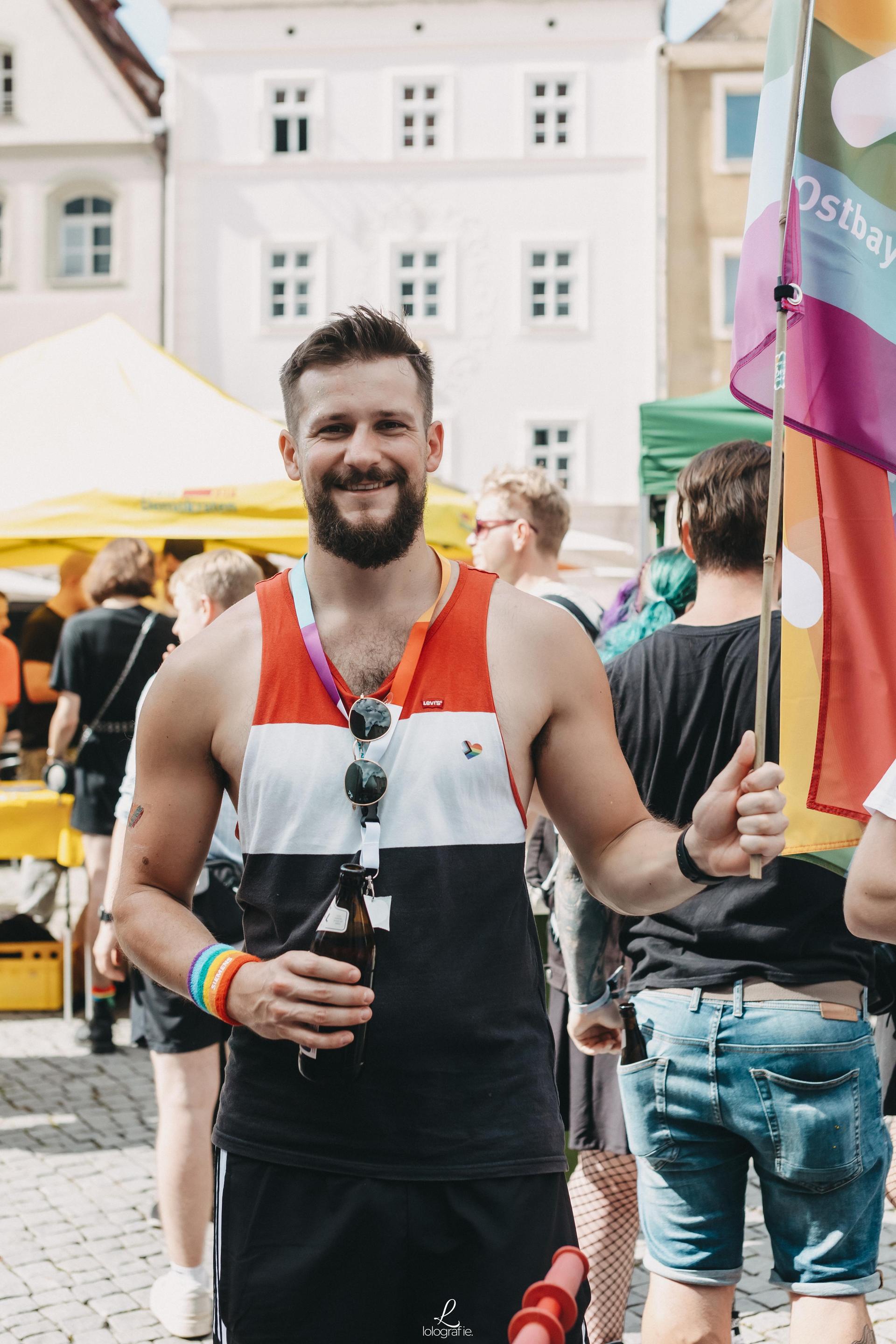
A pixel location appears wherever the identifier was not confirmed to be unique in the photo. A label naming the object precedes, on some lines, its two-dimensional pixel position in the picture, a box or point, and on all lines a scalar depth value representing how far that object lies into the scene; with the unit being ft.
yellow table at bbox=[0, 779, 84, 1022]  21.93
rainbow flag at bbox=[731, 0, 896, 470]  7.91
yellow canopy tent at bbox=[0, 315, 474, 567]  23.47
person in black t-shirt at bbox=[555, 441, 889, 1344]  7.95
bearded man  6.27
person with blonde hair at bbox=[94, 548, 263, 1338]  12.13
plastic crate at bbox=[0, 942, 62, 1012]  22.76
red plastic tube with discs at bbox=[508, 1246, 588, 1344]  4.26
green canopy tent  21.83
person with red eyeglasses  14.46
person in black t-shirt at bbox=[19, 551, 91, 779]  26.63
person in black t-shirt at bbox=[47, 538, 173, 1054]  20.81
